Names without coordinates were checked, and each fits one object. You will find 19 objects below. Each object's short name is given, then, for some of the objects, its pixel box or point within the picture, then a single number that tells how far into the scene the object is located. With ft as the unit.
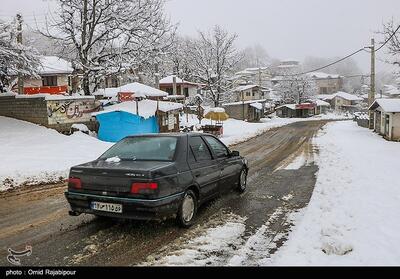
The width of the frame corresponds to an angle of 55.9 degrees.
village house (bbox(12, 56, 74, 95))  125.18
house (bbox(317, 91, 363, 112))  297.94
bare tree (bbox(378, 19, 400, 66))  93.25
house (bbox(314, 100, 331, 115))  259.56
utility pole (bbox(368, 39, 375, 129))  109.21
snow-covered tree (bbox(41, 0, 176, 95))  71.87
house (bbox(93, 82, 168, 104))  68.68
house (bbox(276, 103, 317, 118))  233.55
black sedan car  18.28
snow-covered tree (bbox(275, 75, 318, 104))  246.47
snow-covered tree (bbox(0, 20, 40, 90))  58.03
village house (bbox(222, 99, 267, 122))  175.63
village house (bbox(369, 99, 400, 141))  79.15
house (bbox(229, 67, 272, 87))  292.49
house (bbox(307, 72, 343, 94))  382.22
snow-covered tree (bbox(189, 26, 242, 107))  152.97
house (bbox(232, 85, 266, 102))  223.30
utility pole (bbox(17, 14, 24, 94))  63.44
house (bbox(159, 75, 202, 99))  167.36
